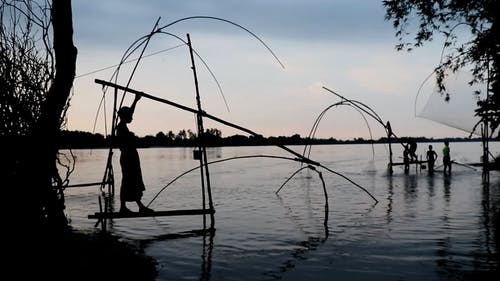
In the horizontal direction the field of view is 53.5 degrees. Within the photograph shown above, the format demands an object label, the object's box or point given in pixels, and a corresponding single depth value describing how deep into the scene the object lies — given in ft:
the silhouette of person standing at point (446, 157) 99.08
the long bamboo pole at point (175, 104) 28.30
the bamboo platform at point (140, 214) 29.34
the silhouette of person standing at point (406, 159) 104.99
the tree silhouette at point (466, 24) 46.70
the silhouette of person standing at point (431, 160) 102.34
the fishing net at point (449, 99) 54.27
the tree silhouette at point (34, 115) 25.25
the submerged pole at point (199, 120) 31.94
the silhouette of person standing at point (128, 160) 31.01
